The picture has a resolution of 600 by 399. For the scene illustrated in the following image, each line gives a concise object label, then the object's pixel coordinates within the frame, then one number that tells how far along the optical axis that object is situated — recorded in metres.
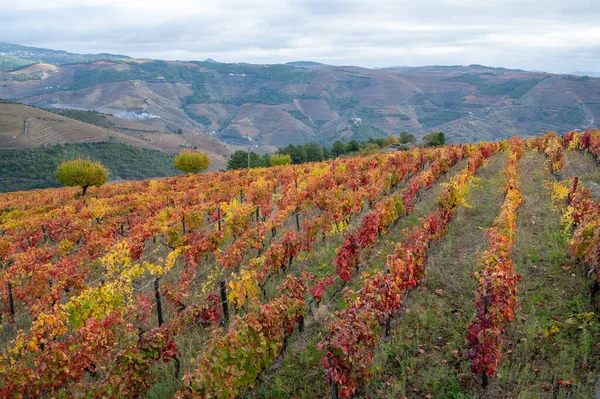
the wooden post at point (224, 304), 6.93
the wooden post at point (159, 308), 7.06
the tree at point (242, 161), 53.66
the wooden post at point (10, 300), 8.94
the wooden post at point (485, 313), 4.88
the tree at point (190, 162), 41.78
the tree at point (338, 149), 62.82
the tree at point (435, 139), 53.67
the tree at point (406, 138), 64.88
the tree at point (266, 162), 57.19
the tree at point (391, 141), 62.43
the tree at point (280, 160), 52.72
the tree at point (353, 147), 61.94
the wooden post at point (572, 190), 10.65
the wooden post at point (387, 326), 6.16
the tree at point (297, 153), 60.28
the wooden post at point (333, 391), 4.62
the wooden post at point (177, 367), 5.94
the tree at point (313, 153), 60.67
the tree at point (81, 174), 28.27
